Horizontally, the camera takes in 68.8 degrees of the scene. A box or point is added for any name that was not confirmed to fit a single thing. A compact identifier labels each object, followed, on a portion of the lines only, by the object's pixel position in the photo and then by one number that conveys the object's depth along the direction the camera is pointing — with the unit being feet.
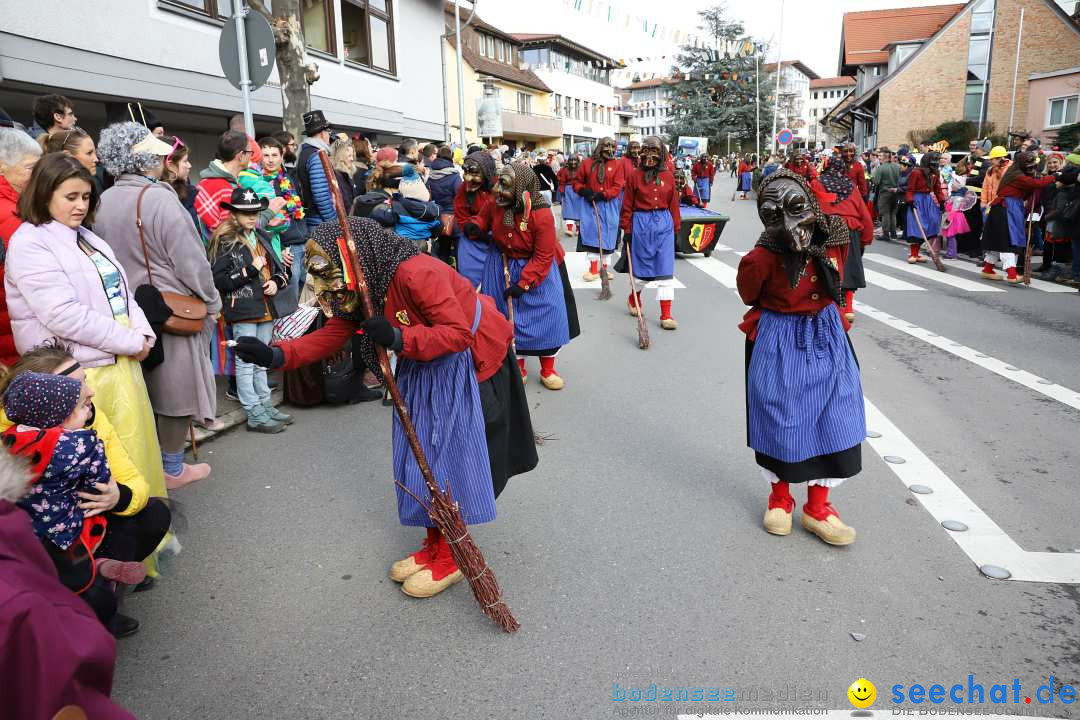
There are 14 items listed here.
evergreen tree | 201.98
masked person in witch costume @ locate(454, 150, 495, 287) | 20.11
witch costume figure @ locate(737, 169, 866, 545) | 11.52
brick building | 114.01
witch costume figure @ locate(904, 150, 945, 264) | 42.52
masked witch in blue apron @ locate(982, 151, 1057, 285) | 35.29
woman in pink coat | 10.69
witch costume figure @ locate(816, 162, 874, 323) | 13.52
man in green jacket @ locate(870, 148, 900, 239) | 54.24
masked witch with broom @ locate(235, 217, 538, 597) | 9.42
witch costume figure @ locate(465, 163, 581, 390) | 18.66
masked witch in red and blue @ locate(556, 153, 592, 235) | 36.81
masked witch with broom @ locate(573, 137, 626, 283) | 30.60
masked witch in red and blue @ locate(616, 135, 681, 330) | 27.27
